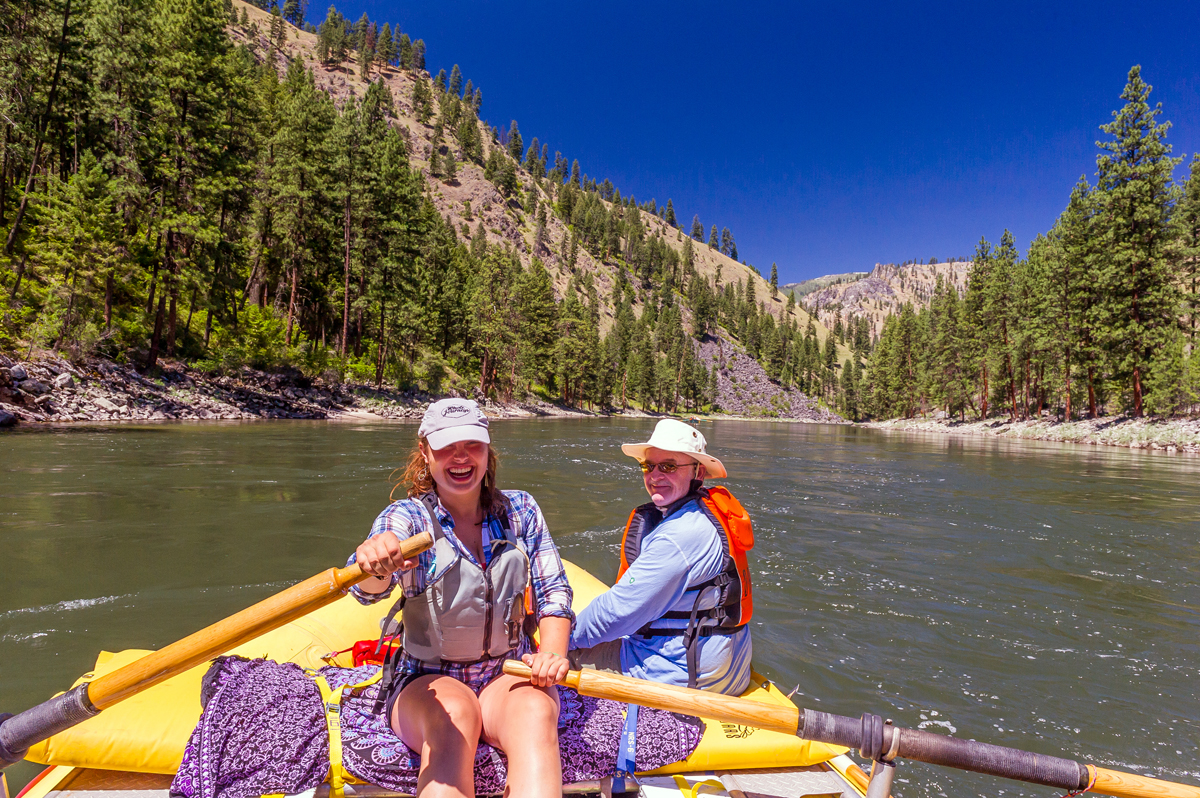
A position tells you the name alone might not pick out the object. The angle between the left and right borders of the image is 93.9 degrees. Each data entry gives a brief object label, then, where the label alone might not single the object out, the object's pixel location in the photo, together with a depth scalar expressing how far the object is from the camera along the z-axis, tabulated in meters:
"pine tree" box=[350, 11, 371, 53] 124.22
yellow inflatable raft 2.44
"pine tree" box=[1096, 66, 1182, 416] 27.61
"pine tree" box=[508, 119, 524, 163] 140.75
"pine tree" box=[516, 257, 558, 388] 58.50
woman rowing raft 2.10
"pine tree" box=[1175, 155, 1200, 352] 27.30
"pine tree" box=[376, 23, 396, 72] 128.38
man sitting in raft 2.83
